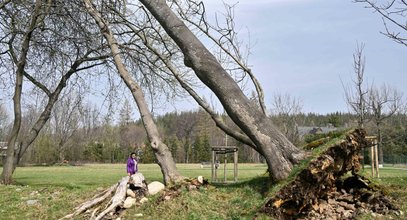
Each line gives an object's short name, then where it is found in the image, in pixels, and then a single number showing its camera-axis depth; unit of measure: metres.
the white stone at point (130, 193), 7.56
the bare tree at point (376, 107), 24.38
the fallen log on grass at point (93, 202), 7.72
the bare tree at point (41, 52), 13.69
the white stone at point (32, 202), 8.85
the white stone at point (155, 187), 7.67
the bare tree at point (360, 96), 20.17
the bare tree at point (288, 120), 35.41
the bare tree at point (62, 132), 54.44
